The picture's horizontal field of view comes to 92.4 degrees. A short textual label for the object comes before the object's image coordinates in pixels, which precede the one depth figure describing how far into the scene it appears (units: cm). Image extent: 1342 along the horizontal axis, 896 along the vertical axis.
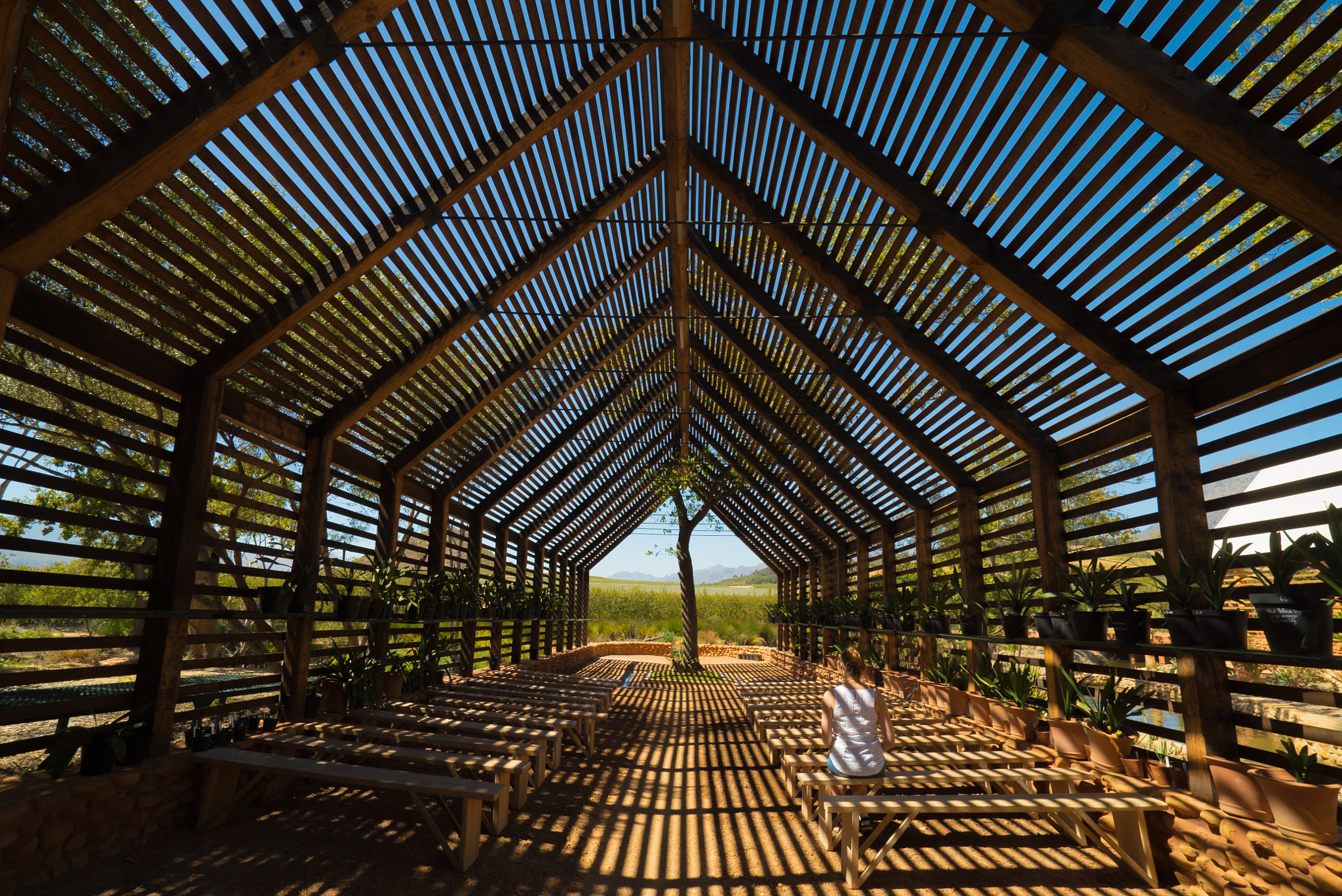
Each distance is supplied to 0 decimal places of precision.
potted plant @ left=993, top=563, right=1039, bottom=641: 569
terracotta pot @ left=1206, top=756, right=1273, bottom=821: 343
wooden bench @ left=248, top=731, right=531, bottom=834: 439
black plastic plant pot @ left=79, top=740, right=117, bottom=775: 383
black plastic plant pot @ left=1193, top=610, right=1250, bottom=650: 352
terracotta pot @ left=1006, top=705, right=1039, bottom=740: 562
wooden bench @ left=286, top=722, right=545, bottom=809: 501
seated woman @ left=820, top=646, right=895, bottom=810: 430
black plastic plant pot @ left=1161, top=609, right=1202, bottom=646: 376
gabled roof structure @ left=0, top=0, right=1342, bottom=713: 326
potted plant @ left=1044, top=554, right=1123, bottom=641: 457
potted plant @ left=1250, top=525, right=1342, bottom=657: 301
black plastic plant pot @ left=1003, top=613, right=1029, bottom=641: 568
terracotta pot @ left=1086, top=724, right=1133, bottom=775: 458
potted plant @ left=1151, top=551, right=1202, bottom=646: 378
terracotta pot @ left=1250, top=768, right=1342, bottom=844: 310
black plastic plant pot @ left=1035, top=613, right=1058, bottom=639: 503
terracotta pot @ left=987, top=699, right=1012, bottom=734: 591
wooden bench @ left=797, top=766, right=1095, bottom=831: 427
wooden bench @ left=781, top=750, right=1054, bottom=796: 488
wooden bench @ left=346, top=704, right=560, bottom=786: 569
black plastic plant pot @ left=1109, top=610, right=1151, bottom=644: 430
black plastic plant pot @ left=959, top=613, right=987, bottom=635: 646
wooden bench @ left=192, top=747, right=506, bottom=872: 383
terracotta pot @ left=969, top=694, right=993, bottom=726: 634
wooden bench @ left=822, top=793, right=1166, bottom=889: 375
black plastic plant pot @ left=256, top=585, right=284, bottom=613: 526
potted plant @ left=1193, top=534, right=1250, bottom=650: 353
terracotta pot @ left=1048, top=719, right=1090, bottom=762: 490
